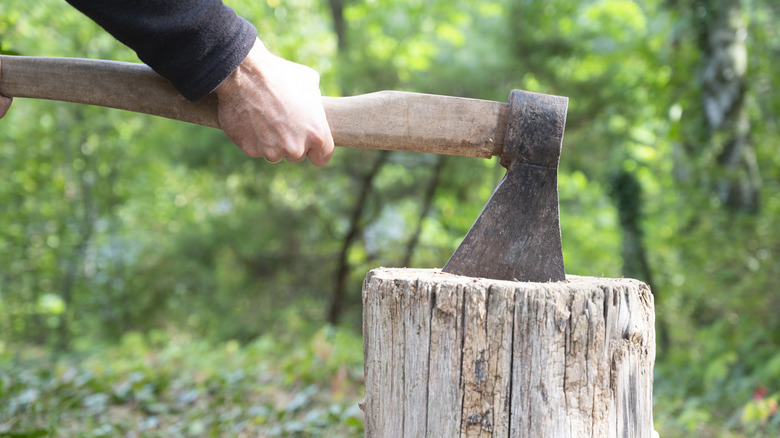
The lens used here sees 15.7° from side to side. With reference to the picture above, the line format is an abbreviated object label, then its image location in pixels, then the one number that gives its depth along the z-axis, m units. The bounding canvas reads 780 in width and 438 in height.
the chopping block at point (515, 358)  2.35
